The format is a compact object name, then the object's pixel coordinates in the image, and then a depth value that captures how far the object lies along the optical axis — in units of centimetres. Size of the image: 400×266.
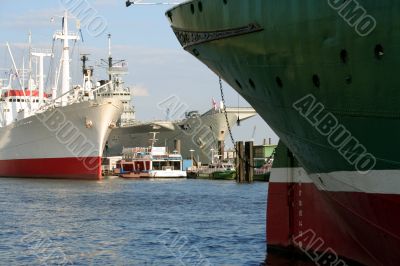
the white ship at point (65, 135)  6850
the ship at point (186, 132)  9188
